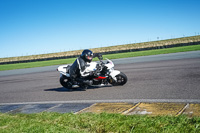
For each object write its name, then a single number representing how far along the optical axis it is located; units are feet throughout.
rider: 25.51
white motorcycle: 25.96
